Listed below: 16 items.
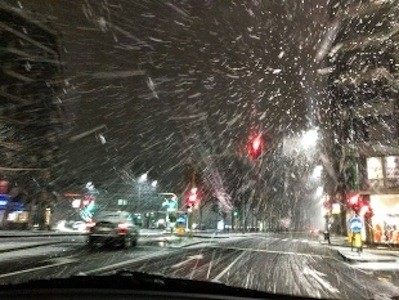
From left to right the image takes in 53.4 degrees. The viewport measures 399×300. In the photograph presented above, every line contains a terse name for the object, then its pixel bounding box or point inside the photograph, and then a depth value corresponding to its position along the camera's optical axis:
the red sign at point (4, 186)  39.09
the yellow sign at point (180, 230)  29.95
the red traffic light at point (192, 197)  30.01
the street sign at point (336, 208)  36.75
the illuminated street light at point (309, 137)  24.81
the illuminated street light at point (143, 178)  65.34
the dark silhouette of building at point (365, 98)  32.47
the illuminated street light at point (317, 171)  42.97
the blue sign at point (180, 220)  30.30
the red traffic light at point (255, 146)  13.38
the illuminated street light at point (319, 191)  54.90
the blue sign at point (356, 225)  21.63
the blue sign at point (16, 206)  41.38
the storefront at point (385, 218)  30.33
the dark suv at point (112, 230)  19.20
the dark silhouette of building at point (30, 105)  32.88
